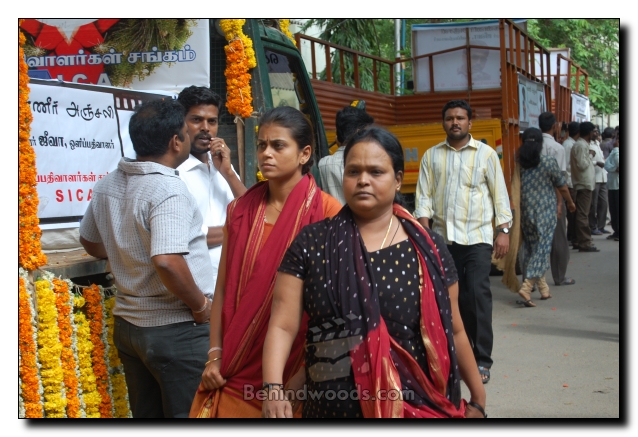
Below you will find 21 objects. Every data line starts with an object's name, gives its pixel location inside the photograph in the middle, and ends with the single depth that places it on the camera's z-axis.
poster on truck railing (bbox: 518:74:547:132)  10.22
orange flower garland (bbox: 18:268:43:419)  3.13
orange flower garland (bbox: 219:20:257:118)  4.56
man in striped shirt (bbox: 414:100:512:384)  5.18
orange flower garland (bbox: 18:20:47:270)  3.15
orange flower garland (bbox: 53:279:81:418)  3.36
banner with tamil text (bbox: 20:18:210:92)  4.54
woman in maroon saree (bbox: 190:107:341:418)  2.58
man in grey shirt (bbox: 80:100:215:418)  2.93
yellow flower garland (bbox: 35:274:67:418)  3.25
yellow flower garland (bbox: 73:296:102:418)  3.48
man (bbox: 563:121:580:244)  11.64
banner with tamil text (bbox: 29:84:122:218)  3.66
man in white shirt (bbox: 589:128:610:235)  13.12
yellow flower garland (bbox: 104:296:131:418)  3.65
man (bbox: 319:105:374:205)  5.02
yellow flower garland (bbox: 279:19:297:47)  5.56
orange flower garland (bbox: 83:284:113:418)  3.57
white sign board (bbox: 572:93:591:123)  17.02
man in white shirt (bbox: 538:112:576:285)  8.49
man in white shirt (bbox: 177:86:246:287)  3.55
